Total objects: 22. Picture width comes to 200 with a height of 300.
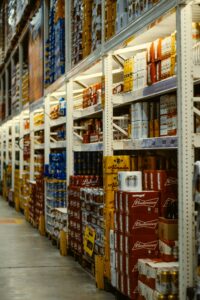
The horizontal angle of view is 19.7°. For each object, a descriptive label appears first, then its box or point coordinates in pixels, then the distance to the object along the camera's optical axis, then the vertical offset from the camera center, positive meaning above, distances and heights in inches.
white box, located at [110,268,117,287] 210.8 -41.8
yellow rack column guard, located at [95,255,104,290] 233.6 -44.4
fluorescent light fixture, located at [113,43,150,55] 235.0 +47.1
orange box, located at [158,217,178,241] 178.5 -20.6
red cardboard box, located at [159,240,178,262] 178.2 -27.2
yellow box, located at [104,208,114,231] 225.7 -21.8
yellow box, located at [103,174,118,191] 228.8 -7.3
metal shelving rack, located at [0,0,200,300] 163.3 +19.1
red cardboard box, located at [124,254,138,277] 191.3 -33.7
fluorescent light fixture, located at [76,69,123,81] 309.4 +47.5
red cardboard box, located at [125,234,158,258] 190.7 -27.3
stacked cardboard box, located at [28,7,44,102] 433.7 +84.4
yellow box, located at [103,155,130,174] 228.7 -0.2
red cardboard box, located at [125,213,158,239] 189.6 -19.9
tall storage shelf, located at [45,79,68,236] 345.4 +4.3
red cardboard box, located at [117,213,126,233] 197.5 -20.2
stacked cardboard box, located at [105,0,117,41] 236.8 +60.9
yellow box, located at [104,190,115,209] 227.8 -14.0
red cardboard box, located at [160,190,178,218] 189.9 -12.5
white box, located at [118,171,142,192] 198.1 -6.0
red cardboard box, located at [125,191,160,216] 189.0 -12.7
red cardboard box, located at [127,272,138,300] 190.6 -40.9
